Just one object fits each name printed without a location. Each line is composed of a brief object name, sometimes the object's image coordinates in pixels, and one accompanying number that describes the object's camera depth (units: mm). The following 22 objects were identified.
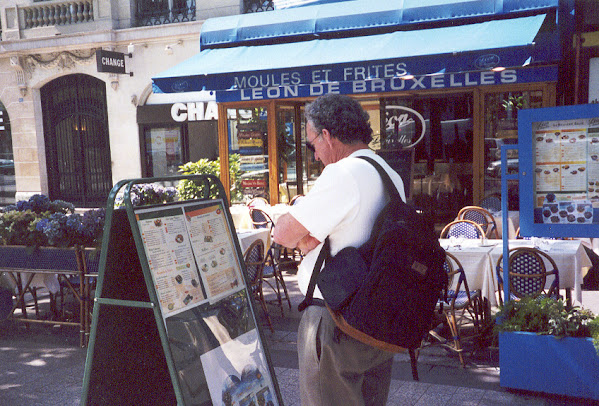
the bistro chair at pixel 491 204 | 7891
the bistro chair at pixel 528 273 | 4582
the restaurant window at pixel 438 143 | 9625
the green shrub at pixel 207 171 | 9531
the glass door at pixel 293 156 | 9445
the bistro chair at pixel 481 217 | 6770
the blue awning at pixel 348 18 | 7723
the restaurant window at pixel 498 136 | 8188
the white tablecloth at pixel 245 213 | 8477
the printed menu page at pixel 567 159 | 3357
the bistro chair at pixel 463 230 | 6289
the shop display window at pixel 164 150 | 13266
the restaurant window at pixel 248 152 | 9508
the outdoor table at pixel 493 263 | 4977
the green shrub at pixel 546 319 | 3670
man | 2195
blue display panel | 3361
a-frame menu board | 2484
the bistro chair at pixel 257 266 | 5507
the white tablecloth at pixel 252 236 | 6703
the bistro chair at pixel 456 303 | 4641
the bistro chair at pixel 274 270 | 6085
